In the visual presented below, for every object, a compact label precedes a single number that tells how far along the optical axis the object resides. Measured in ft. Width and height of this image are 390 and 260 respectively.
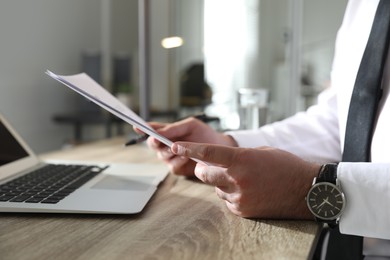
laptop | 2.18
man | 2.09
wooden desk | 1.68
